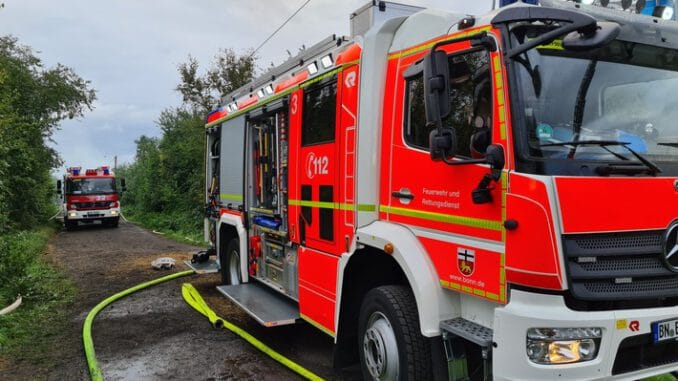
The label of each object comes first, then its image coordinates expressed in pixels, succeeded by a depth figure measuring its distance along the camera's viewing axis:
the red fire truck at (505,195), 2.52
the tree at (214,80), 22.47
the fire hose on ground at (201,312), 4.64
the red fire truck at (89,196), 22.00
